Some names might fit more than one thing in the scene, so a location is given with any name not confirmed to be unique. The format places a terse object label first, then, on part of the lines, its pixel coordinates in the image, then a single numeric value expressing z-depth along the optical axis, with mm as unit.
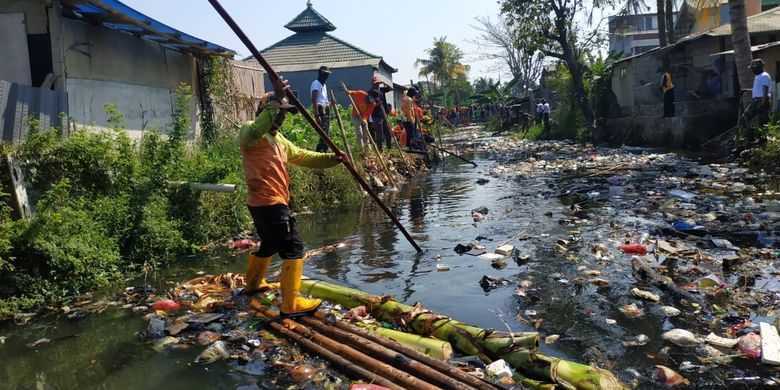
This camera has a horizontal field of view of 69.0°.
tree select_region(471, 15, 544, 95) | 44438
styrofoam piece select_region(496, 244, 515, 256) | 6387
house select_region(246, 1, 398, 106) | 25016
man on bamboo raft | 4438
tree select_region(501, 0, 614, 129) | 21781
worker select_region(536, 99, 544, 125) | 27209
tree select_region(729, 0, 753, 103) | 13094
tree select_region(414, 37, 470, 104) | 51156
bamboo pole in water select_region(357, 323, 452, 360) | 3585
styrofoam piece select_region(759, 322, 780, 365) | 3346
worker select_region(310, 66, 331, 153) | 10773
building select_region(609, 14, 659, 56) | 47438
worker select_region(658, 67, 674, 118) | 16500
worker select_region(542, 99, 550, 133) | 26378
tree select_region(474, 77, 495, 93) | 67900
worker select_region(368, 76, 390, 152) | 13635
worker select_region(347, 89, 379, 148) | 12641
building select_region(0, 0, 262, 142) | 6758
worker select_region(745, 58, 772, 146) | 12117
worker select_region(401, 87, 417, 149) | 15134
